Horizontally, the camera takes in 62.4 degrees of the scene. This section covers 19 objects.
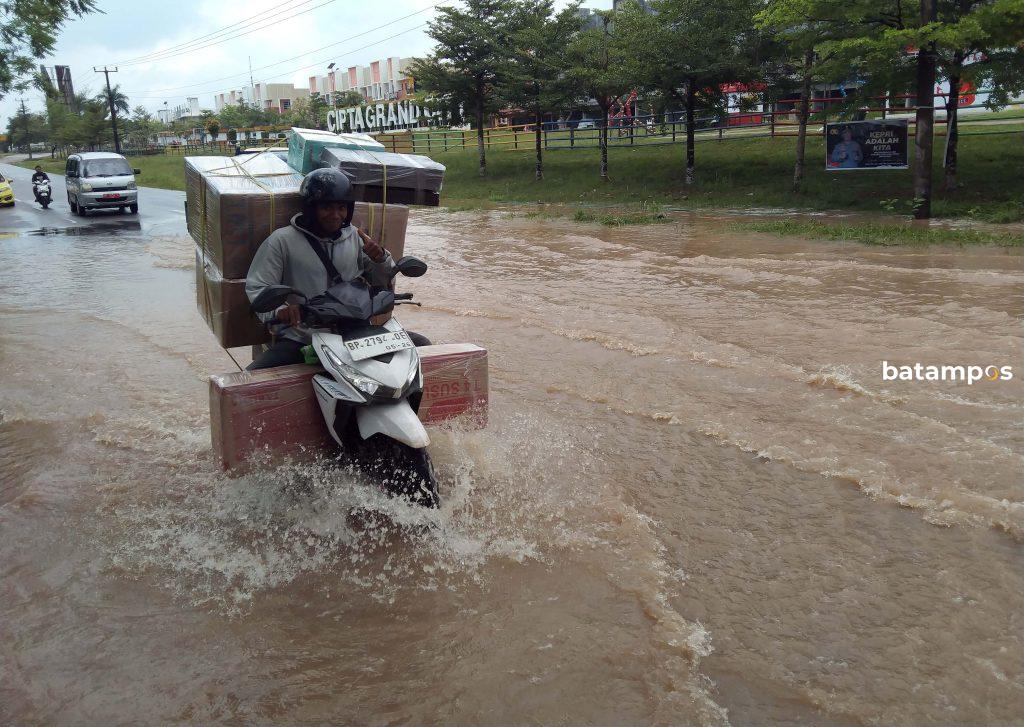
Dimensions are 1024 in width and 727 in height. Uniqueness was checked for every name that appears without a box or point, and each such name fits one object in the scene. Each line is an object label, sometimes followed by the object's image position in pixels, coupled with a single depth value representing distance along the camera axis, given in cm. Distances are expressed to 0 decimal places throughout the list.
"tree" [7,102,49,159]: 11111
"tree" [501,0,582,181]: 2684
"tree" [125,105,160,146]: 8194
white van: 2328
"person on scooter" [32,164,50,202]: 2677
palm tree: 7981
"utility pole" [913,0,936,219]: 1617
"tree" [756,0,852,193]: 1567
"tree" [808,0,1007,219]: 1438
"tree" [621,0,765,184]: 2056
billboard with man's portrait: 1898
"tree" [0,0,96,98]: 1648
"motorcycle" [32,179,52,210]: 2622
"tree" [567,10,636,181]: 2394
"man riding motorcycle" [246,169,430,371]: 411
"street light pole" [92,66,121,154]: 6488
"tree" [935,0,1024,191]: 1411
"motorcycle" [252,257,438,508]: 379
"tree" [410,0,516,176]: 2894
